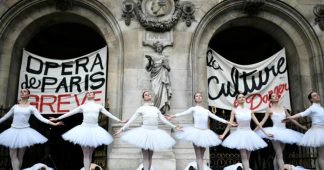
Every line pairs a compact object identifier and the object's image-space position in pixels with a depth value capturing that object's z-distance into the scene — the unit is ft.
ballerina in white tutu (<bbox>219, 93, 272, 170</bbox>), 27.55
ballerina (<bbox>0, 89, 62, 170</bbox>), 27.43
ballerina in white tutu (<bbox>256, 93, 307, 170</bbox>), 28.60
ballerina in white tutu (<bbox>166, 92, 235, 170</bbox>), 27.55
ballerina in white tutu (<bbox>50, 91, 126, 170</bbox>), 27.09
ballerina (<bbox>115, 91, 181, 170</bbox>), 26.45
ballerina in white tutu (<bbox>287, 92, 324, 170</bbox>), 28.96
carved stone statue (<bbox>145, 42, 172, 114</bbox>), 36.19
